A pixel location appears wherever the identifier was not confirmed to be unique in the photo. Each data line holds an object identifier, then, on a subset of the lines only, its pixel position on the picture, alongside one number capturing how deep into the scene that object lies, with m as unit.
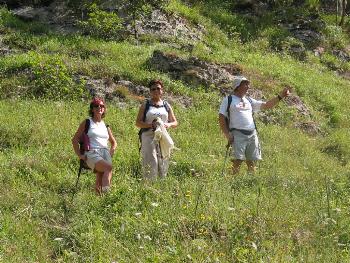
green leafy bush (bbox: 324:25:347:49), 25.50
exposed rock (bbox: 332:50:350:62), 24.65
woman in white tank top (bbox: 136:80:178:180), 7.99
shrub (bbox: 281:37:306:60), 23.38
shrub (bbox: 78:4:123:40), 20.31
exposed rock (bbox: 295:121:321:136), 14.72
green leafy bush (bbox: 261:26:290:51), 24.16
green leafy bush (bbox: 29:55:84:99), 14.37
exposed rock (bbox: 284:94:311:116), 16.12
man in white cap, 8.69
